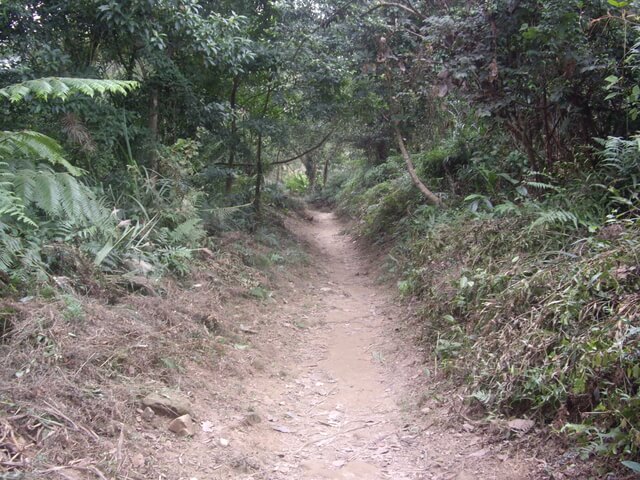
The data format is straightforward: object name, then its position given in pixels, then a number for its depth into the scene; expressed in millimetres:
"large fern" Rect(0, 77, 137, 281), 4480
